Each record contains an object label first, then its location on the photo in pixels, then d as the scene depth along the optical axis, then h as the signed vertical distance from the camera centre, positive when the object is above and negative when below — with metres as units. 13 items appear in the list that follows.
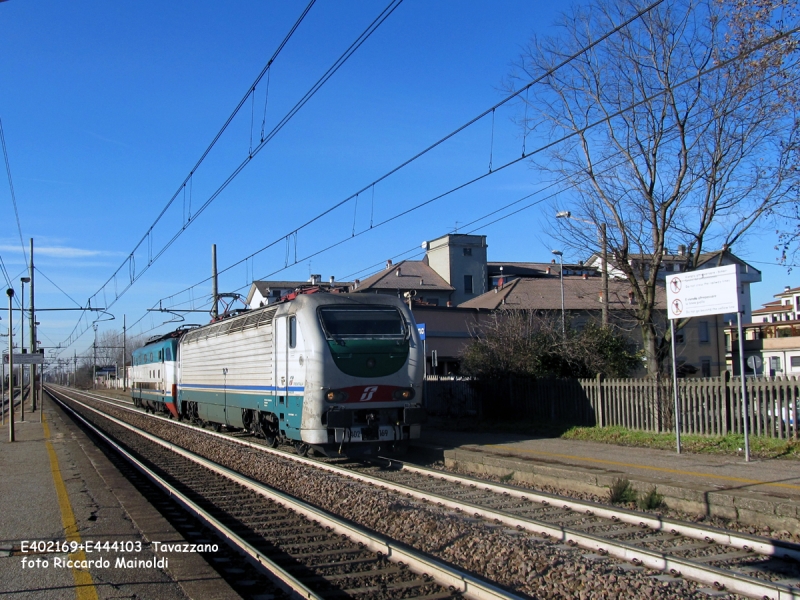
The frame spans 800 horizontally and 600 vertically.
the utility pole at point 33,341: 33.16 +0.88
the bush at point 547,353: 21.36 -0.11
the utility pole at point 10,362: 20.08 -0.08
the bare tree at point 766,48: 12.99 +5.39
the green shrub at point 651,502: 9.52 -2.01
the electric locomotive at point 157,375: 30.08 -0.85
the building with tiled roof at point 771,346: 42.66 -0.02
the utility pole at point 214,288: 30.46 +2.98
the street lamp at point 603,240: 17.89 +2.66
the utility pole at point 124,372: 68.28 -1.55
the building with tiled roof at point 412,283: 59.50 +5.88
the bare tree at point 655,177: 15.42 +3.71
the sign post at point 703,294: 12.20 +0.93
